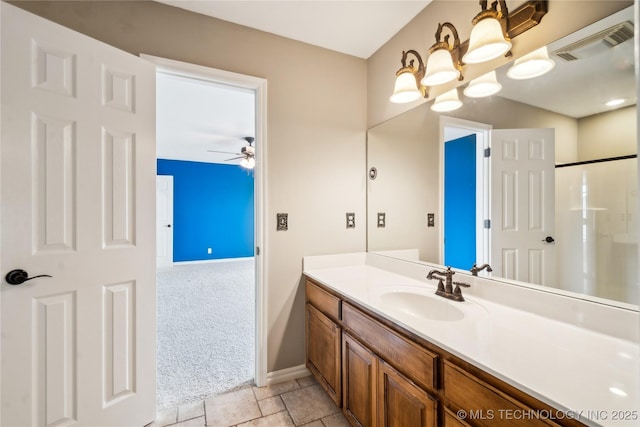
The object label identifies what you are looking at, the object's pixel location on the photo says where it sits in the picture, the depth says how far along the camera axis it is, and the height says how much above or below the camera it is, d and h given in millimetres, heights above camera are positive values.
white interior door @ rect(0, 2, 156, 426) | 1215 -66
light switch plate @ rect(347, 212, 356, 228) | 2248 -58
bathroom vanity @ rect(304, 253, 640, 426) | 673 -442
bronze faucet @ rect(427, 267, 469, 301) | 1367 -394
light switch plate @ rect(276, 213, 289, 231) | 2004 -58
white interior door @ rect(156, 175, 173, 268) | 5918 -135
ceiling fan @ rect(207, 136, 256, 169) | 4277 +927
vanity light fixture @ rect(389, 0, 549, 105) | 1212 +847
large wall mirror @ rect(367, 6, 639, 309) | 985 +171
